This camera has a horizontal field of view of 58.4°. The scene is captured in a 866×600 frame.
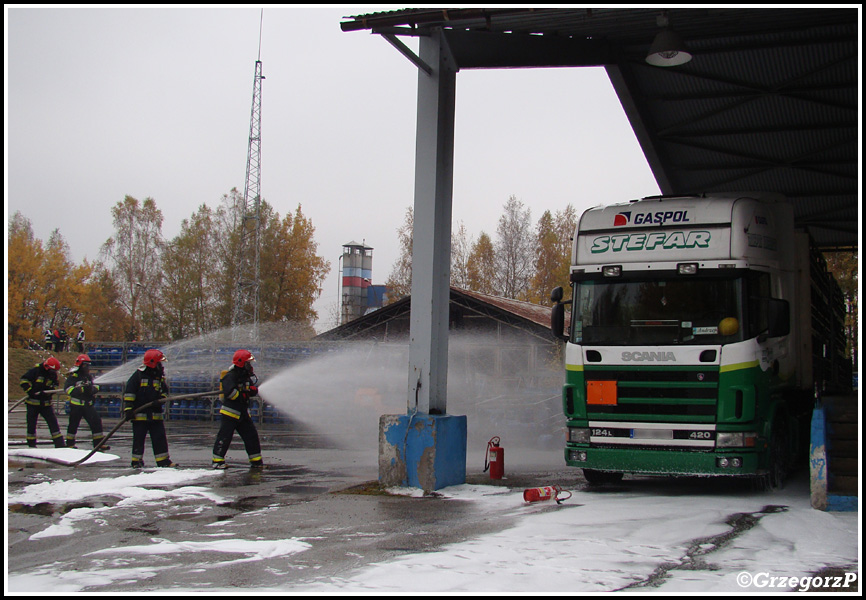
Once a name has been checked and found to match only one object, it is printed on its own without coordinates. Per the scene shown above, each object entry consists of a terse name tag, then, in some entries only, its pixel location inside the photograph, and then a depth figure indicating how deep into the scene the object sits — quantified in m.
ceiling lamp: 9.40
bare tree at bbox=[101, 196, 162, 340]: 58.91
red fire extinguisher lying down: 8.67
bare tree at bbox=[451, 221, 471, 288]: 52.12
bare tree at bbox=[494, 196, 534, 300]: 52.78
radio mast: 43.69
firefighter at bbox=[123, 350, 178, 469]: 12.01
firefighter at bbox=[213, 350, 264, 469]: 11.63
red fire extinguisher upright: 10.84
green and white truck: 8.58
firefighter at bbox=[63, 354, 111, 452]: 15.03
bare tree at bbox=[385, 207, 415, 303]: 48.81
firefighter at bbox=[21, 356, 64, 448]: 15.06
